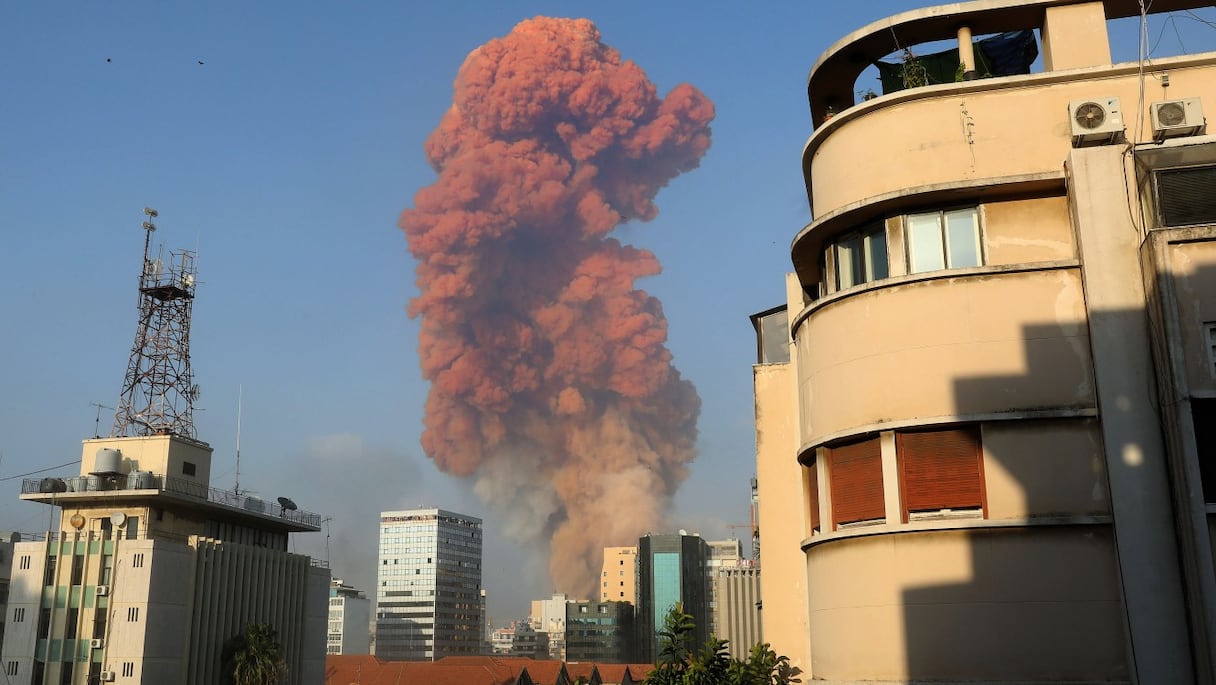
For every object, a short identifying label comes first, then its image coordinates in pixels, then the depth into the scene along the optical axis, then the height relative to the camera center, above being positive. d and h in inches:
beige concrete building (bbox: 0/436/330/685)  2706.7 +135.2
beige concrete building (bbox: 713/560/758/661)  5152.6 +57.3
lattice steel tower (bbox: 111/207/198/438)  3299.7 +869.9
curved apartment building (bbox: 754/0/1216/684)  657.0 +155.7
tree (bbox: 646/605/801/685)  888.9 -32.5
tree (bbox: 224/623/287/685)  2972.4 -80.2
